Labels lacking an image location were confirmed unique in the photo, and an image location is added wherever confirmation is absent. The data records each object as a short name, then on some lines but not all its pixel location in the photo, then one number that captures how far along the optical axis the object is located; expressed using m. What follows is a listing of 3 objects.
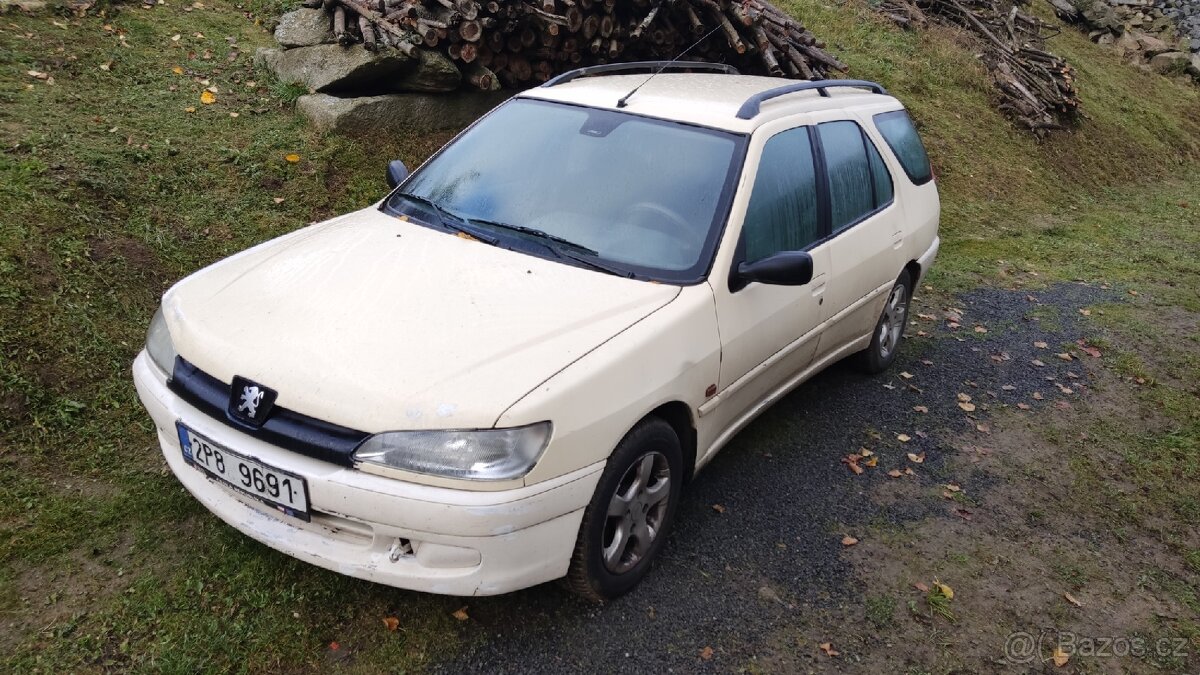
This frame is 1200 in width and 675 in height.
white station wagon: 2.63
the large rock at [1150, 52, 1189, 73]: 19.38
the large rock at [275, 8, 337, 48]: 7.11
